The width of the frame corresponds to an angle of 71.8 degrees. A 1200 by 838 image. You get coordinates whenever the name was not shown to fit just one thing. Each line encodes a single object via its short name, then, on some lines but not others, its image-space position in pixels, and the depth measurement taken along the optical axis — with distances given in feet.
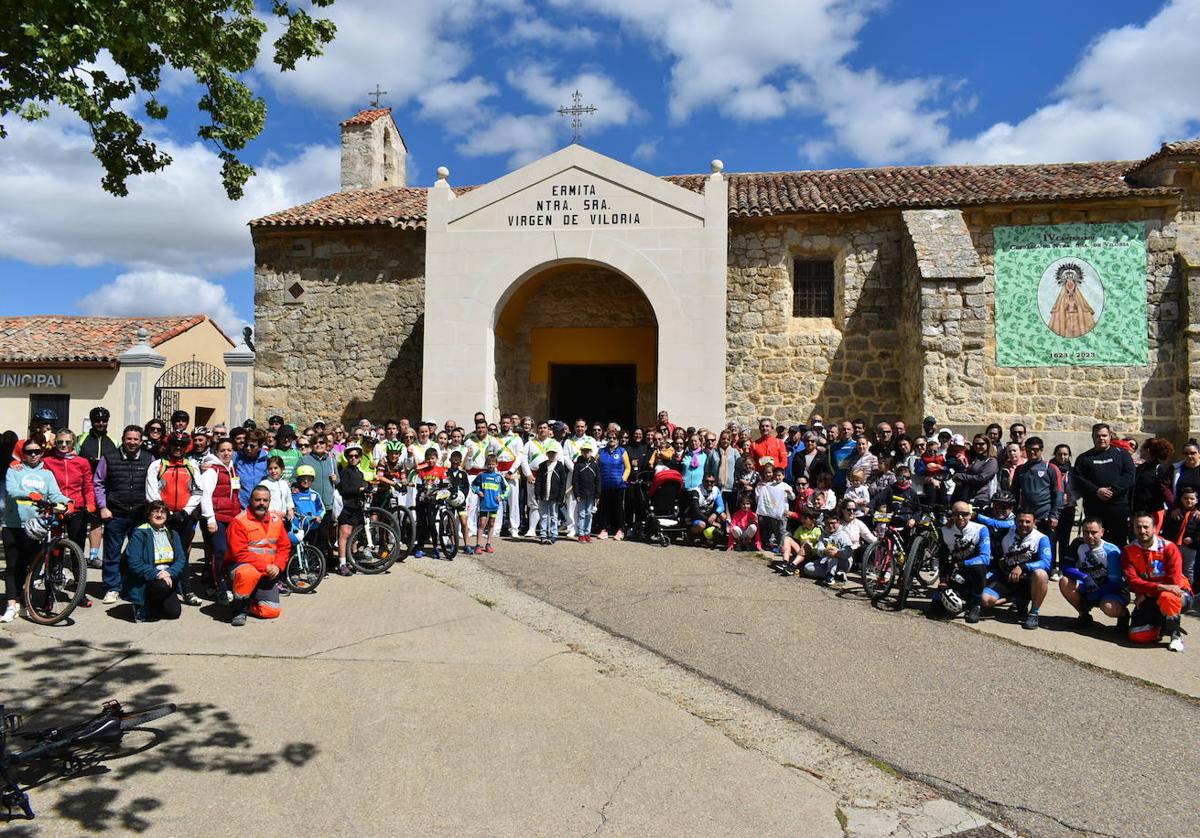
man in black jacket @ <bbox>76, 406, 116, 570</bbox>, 24.98
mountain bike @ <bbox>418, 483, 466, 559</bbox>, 31.12
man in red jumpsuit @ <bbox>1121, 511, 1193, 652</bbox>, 21.58
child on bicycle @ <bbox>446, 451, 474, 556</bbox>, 31.48
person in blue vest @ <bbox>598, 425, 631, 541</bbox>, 35.24
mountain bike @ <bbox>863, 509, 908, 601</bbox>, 25.61
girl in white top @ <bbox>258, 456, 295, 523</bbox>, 25.30
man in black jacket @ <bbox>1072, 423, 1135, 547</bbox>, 27.53
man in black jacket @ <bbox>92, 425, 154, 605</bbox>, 24.03
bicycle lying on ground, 12.24
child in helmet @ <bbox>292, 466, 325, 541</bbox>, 26.55
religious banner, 45.19
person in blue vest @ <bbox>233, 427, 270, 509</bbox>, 26.80
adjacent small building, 51.85
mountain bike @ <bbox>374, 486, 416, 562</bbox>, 30.42
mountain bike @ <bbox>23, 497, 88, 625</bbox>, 21.86
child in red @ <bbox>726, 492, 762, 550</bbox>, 33.40
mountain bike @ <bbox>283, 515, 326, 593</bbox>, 25.99
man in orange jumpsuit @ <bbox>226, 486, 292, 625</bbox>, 22.41
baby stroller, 34.50
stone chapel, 44.01
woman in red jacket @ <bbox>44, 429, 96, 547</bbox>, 23.47
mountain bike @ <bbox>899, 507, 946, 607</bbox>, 24.57
